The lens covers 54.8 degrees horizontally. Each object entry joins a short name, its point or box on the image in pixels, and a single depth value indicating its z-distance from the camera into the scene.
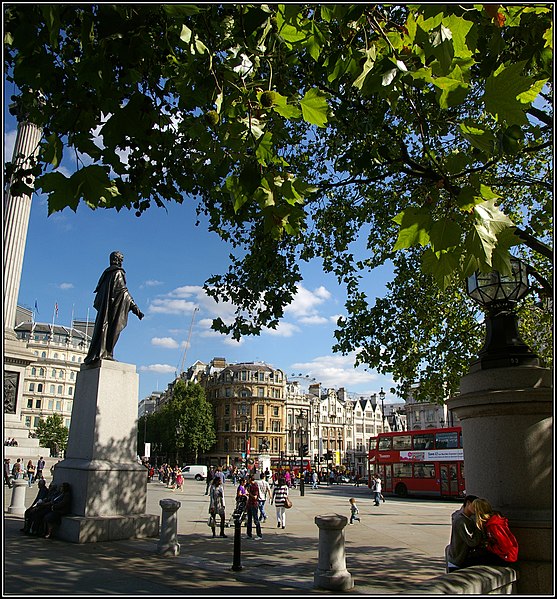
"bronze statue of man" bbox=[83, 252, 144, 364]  12.16
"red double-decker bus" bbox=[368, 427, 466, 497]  32.75
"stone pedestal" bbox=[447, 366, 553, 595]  4.69
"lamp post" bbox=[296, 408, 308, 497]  35.10
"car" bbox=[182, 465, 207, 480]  57.22
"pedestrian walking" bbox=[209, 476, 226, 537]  13.00
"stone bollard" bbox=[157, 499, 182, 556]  9.45
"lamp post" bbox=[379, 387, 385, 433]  113.69
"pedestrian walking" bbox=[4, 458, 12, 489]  25.87
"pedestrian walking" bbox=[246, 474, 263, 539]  13.45
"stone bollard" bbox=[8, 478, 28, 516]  15.33
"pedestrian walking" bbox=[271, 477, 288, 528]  15.32
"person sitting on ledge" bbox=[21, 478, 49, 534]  10.70
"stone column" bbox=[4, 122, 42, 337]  33.72
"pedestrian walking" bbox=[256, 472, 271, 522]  15.83
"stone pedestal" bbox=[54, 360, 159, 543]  10.42
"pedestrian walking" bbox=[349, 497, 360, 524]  18.49
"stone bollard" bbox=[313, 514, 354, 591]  7.58
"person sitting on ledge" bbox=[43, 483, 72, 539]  10.38
